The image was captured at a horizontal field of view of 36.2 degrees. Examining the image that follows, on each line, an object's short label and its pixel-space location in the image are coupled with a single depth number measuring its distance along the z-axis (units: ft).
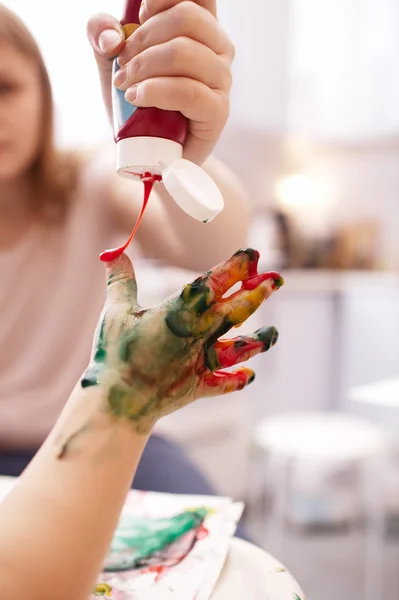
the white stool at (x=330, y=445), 4.79
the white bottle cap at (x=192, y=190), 1.18
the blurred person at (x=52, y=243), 2.35
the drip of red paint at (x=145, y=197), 1.29
